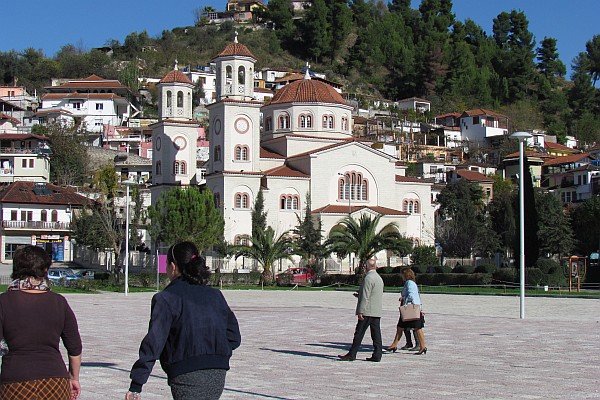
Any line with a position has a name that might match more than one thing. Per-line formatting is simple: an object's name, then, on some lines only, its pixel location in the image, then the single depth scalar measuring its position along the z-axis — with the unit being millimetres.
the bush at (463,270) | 49531
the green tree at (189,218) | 51875
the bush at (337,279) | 50344
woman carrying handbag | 15297
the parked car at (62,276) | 44281
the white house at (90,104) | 107750
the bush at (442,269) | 51169
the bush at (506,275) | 43531
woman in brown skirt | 6277
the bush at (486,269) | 48000
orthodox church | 61906
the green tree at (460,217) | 69438
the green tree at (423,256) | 58625
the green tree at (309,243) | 56312
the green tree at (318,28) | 146500
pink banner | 37894
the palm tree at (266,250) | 49969
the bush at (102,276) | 48750
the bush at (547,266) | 43625
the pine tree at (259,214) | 60656
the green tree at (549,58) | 152500
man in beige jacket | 14195
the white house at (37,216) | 66875
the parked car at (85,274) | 50244
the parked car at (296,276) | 50875
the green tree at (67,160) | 87688
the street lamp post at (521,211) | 22859
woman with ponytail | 6453
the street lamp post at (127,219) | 36300
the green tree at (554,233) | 63844
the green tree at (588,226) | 65812
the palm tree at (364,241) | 50125
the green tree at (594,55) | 150250
